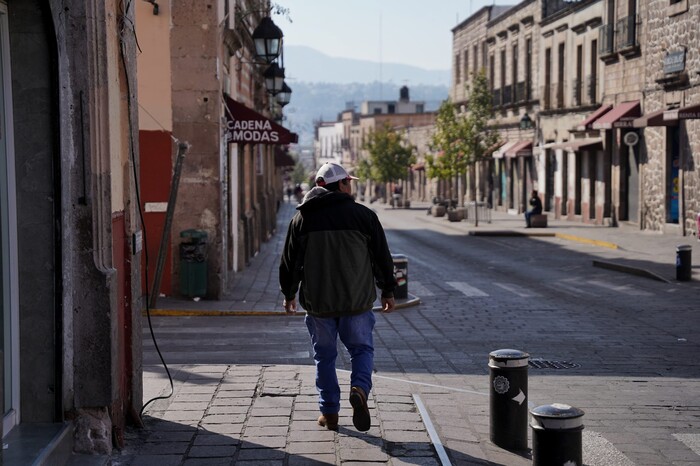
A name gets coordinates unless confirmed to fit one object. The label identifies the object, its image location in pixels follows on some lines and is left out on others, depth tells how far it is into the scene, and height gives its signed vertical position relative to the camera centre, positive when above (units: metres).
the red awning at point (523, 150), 47.62 +1.34
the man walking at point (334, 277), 7.36 -0.64
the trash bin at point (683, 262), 19.36 -1.46
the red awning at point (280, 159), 48.93 +1.11
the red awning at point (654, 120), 28.68 +1.57
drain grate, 10.60 -1.79
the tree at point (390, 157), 72.94 +1.65
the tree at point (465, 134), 43.62 +1.89
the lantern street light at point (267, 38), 20.17 +2.65
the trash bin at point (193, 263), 16.45 -1.19
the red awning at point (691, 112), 25.41 +1.56
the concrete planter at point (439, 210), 49.20 -1.28
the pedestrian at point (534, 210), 37.19 -0.98
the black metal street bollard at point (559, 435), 6.04 -1.40
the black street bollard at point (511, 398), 7.20 -1.41
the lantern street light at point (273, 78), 25.89 +2.46
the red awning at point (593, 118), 36.22 +2.08
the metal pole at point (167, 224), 14.92 -0.56
